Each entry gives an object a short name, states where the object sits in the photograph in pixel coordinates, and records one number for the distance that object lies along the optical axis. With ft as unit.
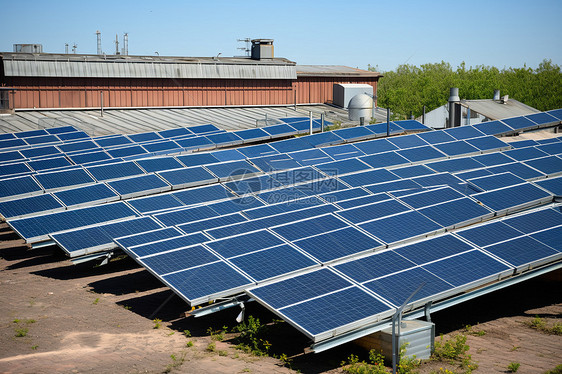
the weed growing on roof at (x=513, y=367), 45.42
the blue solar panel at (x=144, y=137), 131.44
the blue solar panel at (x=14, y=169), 99.78
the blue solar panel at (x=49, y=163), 104.73
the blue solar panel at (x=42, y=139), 128.77
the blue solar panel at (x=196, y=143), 125.59
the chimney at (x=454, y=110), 165.17
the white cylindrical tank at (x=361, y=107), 176.14
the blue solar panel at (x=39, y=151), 115.85
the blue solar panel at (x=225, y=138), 128.47
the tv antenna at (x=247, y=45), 229.25
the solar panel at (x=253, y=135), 130.82
